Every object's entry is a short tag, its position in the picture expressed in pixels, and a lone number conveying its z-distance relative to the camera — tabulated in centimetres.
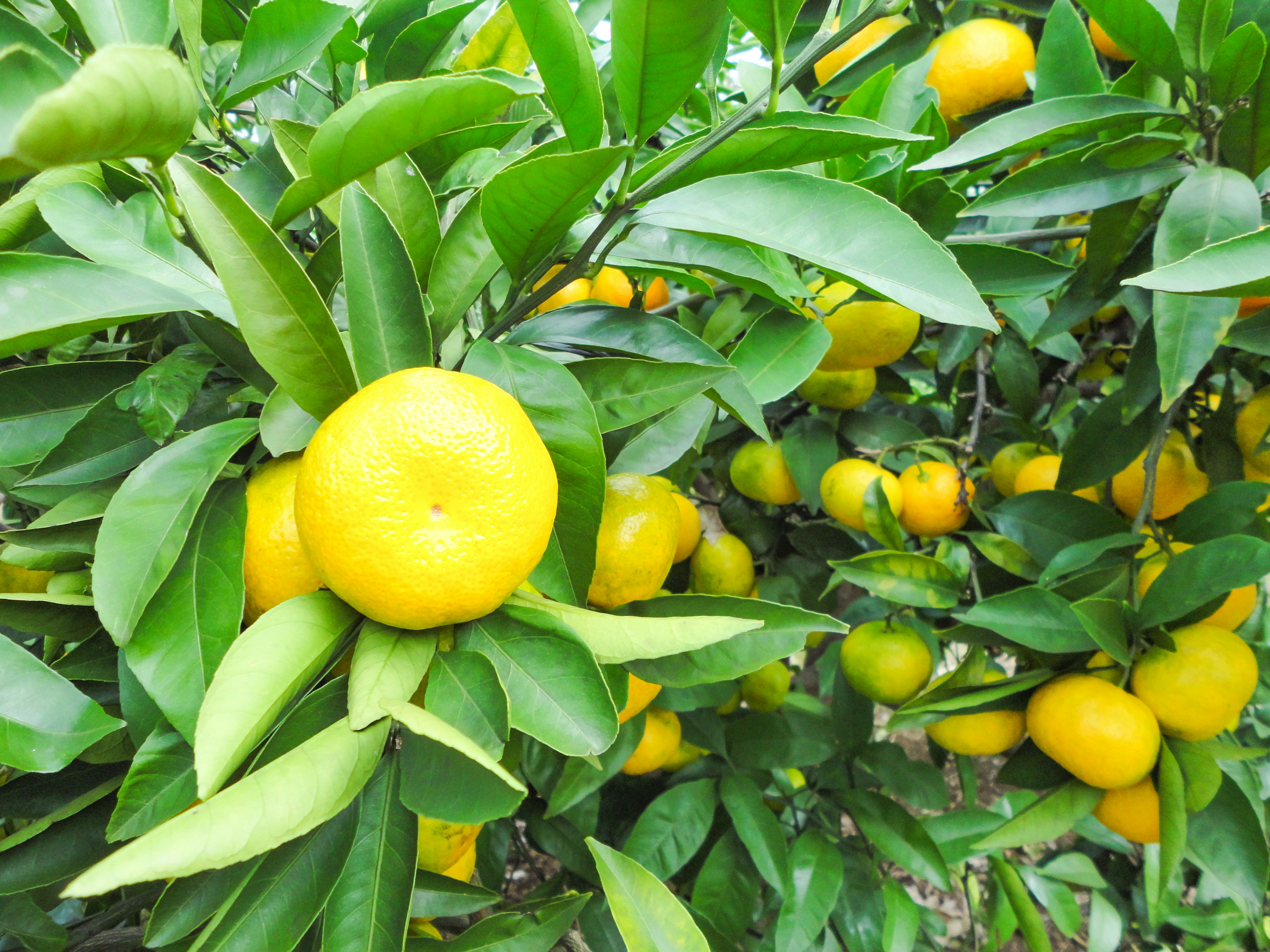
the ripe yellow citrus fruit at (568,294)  96
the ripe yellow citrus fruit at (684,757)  123
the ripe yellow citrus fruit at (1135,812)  88
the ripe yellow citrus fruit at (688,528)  97
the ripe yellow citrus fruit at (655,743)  106
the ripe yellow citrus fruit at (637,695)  72
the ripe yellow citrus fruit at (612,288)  104
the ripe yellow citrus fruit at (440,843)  72
